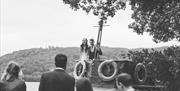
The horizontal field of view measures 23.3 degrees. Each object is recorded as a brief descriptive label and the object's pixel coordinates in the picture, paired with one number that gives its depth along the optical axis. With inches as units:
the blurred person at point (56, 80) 291.9
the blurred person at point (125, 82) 226.9
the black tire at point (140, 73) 892.9
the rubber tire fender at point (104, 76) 863.4
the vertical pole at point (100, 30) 966.8
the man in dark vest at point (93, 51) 881.5
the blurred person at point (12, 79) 275.9
